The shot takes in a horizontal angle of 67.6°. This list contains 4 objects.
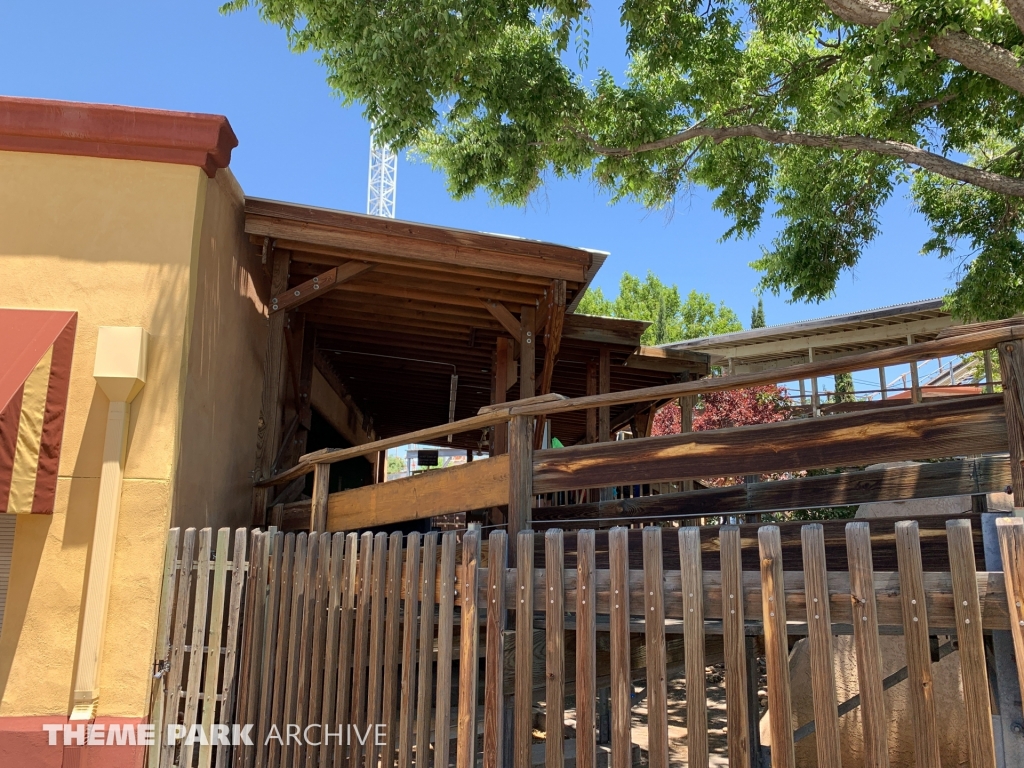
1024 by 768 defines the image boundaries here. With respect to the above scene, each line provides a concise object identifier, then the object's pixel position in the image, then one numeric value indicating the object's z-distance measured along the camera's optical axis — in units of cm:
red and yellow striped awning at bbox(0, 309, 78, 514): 485
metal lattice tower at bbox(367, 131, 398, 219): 5103
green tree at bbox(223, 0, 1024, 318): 747
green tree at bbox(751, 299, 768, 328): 3491
